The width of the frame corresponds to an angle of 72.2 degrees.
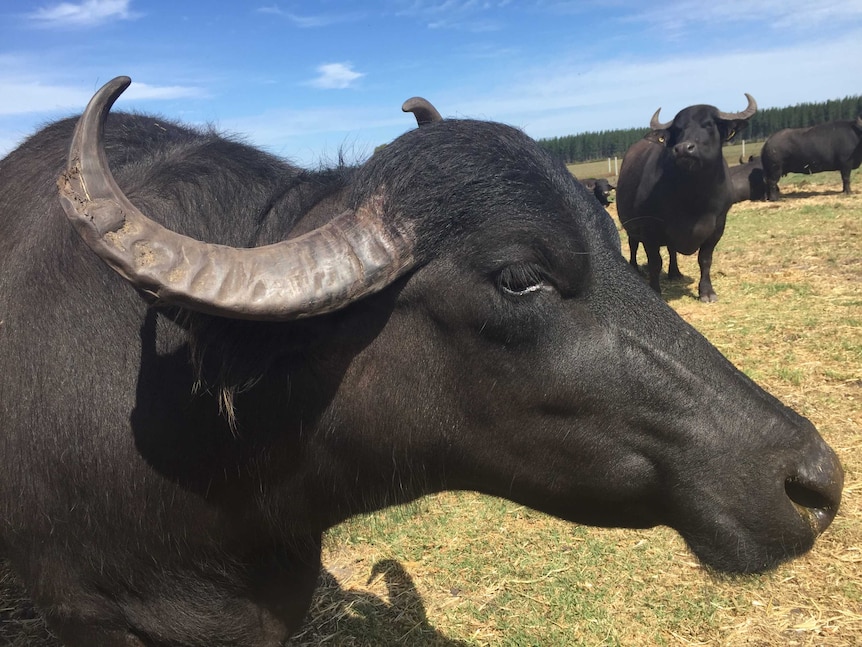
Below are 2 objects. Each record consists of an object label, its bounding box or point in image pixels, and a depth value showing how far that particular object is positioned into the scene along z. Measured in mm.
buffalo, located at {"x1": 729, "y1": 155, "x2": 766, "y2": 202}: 25609
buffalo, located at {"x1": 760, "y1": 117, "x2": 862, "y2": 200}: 26312
